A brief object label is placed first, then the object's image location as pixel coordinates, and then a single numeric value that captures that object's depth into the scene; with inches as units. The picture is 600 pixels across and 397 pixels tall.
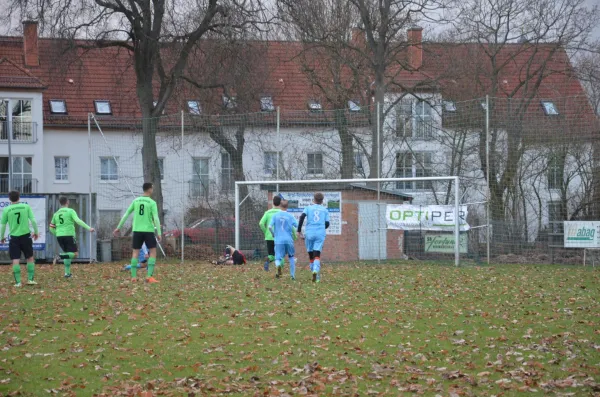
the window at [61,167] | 2035.6
